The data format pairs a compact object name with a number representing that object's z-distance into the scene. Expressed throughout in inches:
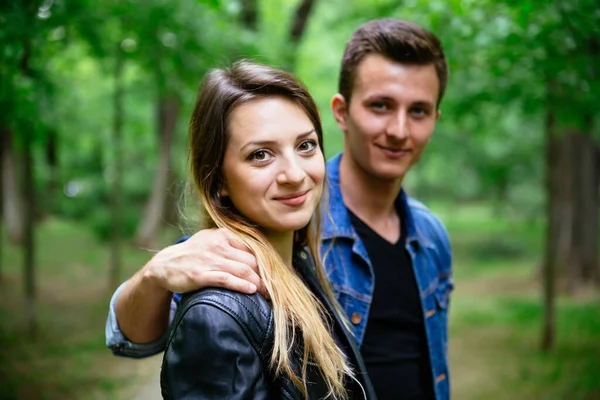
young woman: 51.3
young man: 88.7
